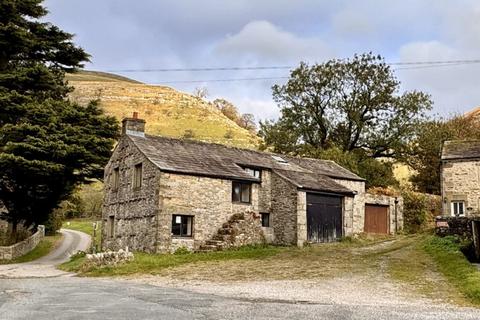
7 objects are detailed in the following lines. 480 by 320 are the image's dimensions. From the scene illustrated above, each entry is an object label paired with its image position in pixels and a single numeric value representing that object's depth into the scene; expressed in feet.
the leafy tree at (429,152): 160.86
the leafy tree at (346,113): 164.55
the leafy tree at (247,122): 371.97
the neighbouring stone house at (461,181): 107.34
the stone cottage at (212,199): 91.04
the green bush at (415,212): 128.98
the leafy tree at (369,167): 150.92
